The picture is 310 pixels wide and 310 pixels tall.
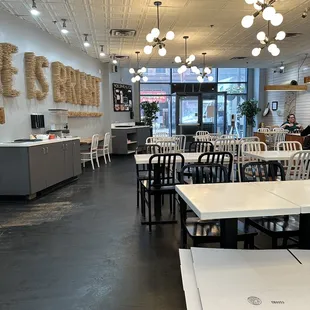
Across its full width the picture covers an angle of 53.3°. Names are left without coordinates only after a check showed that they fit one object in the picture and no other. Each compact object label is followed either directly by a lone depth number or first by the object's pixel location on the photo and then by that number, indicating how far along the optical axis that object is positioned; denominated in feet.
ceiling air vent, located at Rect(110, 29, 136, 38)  22.82
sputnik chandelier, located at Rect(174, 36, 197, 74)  23.52
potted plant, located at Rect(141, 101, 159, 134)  42.11
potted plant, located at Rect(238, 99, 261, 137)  43.83
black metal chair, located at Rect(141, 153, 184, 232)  12.88
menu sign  37.96
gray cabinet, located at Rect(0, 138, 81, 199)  16.57
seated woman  32.14
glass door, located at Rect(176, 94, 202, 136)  45.11
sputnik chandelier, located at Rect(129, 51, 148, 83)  30.82
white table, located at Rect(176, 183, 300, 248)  5.52
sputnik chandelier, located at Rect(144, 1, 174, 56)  15.66
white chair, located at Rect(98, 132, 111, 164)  30.42
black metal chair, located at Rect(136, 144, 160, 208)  15.45
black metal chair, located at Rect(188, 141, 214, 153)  19.01
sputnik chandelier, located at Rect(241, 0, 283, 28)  11.90
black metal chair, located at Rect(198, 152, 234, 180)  12.18
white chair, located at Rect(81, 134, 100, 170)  27.49
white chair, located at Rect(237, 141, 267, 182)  16.90
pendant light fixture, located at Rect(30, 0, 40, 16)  16.53
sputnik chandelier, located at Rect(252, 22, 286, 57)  15.26
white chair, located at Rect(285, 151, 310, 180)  12.34
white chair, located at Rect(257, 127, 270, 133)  32.63
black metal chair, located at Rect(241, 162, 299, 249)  7.57
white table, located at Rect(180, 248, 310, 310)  4.41
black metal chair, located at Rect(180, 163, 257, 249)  7.40
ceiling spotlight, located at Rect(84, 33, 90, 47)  24.00
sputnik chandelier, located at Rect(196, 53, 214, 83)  29.62
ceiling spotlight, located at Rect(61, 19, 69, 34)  20.08
